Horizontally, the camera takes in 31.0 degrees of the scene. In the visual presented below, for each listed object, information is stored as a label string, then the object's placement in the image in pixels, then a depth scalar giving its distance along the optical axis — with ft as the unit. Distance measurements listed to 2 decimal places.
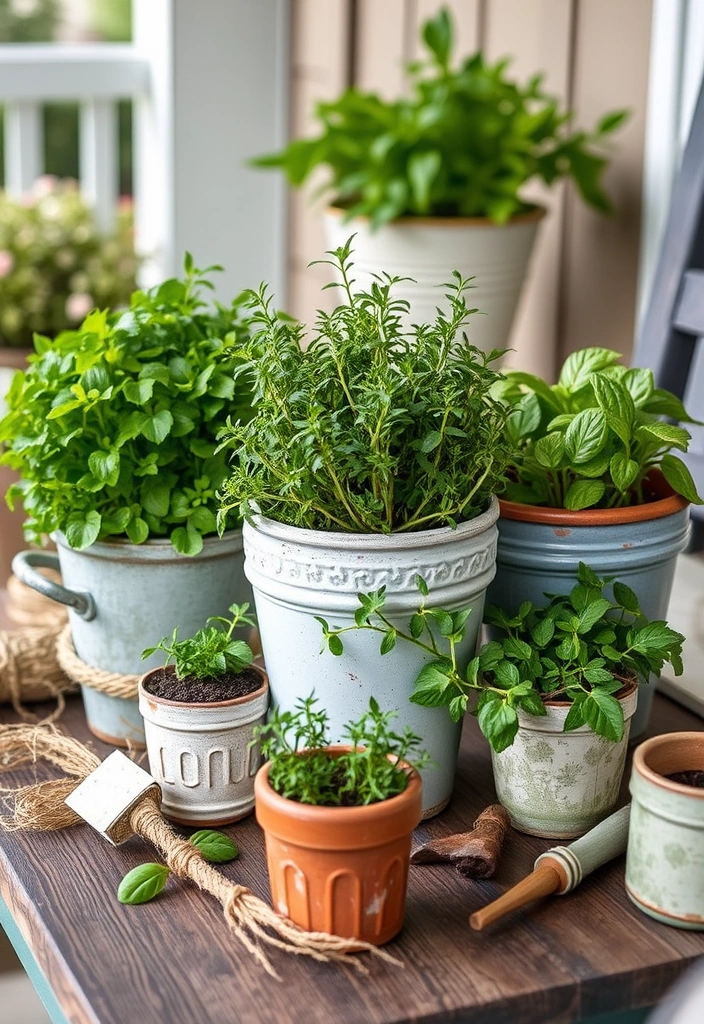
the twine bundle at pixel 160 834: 2.83
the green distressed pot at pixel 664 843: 2.81
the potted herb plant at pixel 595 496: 3.46
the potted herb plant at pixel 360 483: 3.08
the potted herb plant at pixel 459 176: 5.92
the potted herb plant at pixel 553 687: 3.09
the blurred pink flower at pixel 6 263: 9.08
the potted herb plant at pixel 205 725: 3.32
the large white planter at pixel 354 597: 3.09
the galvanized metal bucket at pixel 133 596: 3.75
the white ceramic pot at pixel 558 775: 3.19
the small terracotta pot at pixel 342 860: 2.75
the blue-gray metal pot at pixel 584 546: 3.48
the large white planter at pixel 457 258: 5.97
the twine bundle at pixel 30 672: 4.08
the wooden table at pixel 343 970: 2.67
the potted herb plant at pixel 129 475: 3.65
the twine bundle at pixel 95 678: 3.78
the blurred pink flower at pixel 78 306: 9.18
